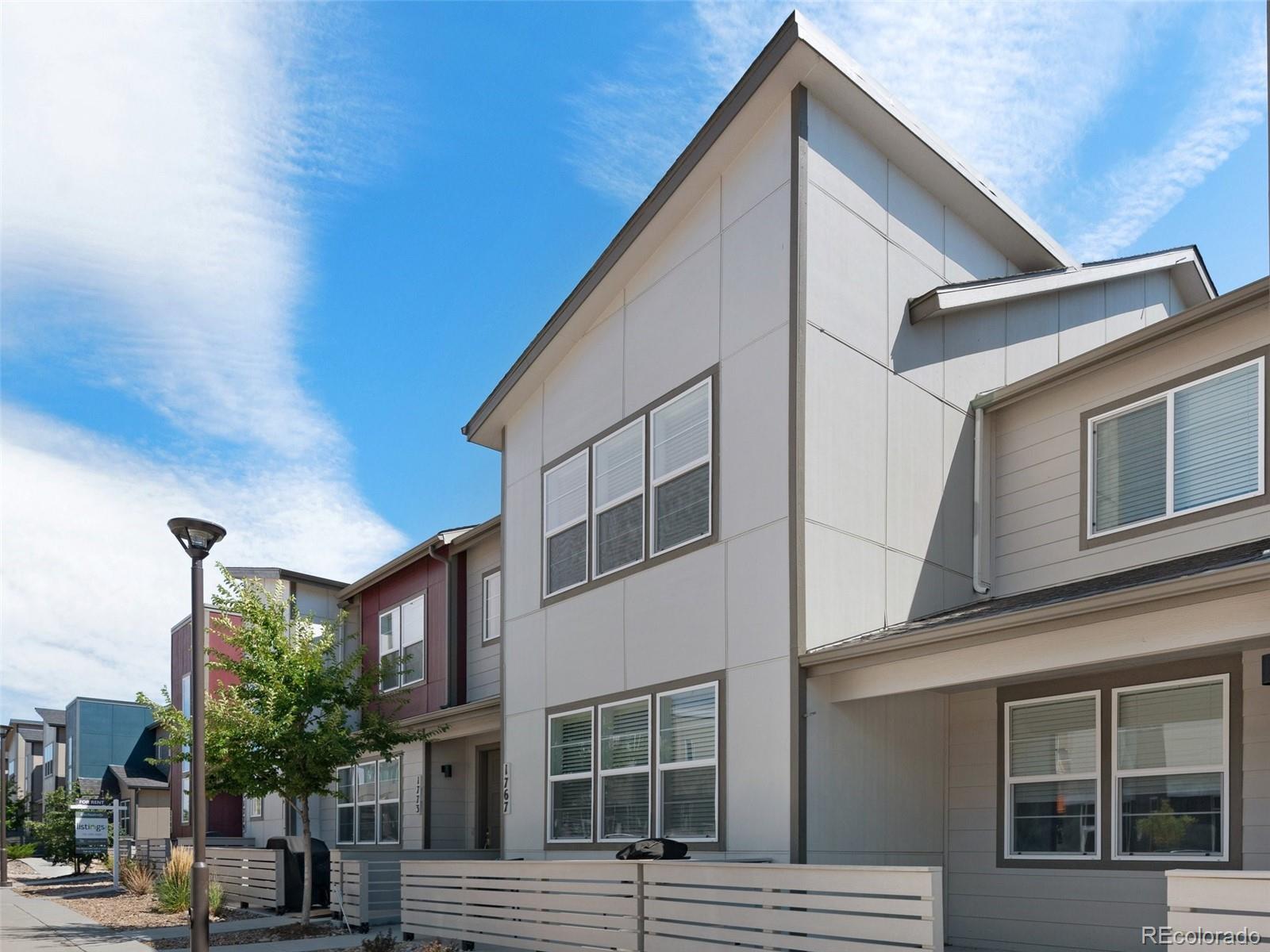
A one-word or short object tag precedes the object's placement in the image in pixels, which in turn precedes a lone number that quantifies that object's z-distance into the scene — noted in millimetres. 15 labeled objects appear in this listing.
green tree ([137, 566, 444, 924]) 16203
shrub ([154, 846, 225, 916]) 19516
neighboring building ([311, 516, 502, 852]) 19531
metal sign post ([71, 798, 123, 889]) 31359
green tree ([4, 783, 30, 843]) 46562
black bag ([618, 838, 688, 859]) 11078
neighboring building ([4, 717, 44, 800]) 69750
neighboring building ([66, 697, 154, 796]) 56750
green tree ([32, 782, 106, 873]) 34125
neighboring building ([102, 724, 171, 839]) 32531
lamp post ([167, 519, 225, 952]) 10750
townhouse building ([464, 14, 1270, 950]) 9906
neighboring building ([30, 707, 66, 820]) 62844
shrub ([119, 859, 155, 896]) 23062
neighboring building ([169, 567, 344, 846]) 26625
